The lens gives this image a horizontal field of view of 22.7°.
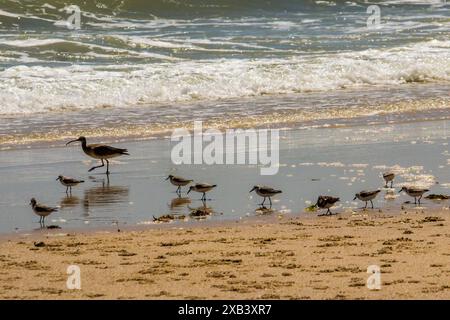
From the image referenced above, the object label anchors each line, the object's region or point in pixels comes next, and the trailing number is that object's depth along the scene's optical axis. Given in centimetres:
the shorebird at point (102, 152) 1398
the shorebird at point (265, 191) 1153
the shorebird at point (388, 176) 1212
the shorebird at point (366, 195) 1133
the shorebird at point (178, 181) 1223
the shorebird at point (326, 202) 1120
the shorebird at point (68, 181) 1239
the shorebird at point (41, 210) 1085
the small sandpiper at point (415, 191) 1145
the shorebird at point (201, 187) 1190
